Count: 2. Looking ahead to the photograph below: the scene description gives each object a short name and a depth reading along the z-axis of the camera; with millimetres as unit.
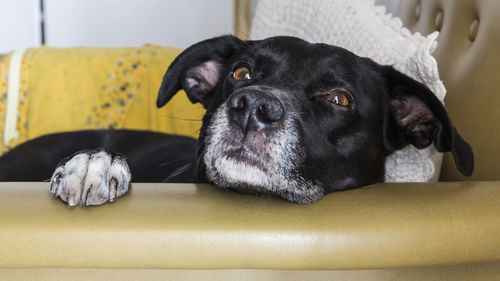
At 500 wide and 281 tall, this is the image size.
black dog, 743
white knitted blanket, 854
